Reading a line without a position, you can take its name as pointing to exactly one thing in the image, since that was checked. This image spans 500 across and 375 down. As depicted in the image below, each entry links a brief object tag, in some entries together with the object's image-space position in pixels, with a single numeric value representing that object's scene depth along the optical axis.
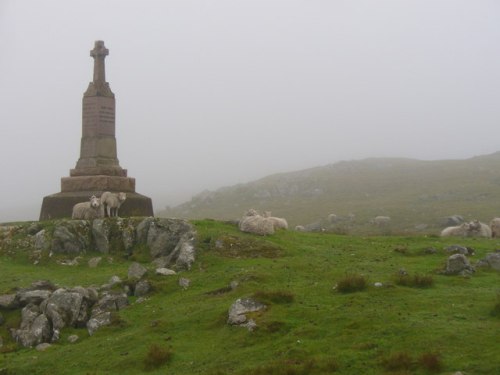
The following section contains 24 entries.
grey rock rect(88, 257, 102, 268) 27.47
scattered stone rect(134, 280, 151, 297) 22.27
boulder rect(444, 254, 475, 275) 21.34
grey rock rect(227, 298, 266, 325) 17.86
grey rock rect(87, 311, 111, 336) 20.03
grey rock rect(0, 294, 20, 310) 21.61
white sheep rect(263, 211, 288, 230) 34.96
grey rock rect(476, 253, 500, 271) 22.31
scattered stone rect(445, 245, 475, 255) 25.59
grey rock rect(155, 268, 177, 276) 23.91
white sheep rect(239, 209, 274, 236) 29.58
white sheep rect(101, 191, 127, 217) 31.94
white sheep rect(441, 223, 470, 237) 34.47
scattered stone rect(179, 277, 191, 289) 22.64
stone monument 35.00
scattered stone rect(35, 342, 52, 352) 19.02
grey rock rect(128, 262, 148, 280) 23.61
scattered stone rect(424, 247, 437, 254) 26.20
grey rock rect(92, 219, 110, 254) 28.78
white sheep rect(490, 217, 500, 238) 35.25
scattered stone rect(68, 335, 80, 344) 19.47
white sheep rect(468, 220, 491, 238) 34.34
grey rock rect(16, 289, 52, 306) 21.61
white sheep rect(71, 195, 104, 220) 31.47
